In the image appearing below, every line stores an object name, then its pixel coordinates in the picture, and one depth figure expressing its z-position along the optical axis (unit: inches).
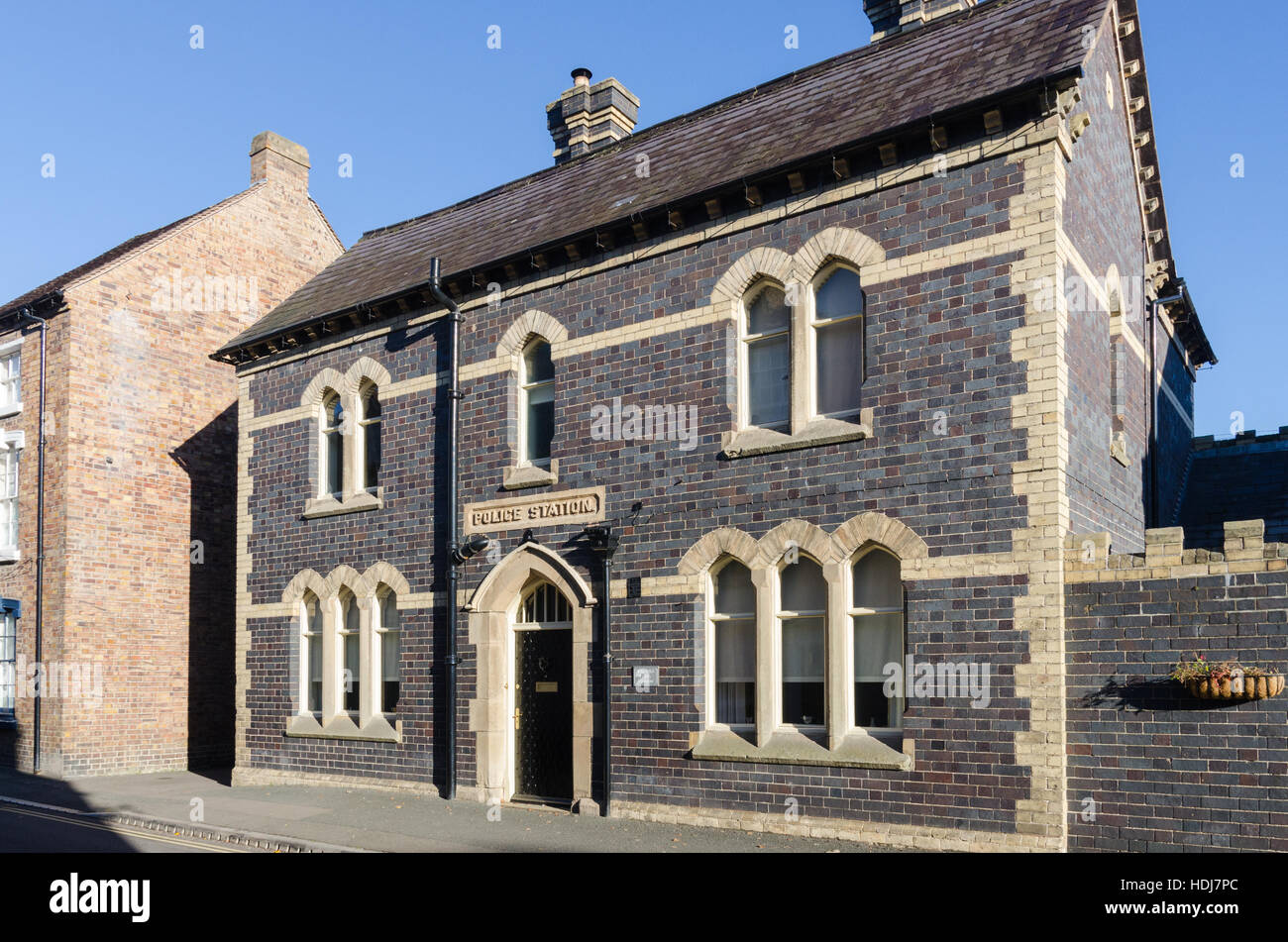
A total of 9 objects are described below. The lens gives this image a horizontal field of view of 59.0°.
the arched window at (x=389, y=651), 666.2
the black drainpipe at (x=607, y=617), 540.4
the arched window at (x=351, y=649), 689.6
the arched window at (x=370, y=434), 693.9
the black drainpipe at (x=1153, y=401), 632.4
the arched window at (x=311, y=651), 712.4
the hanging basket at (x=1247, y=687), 382.6
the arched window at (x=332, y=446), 717.3
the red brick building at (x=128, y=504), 793.6
